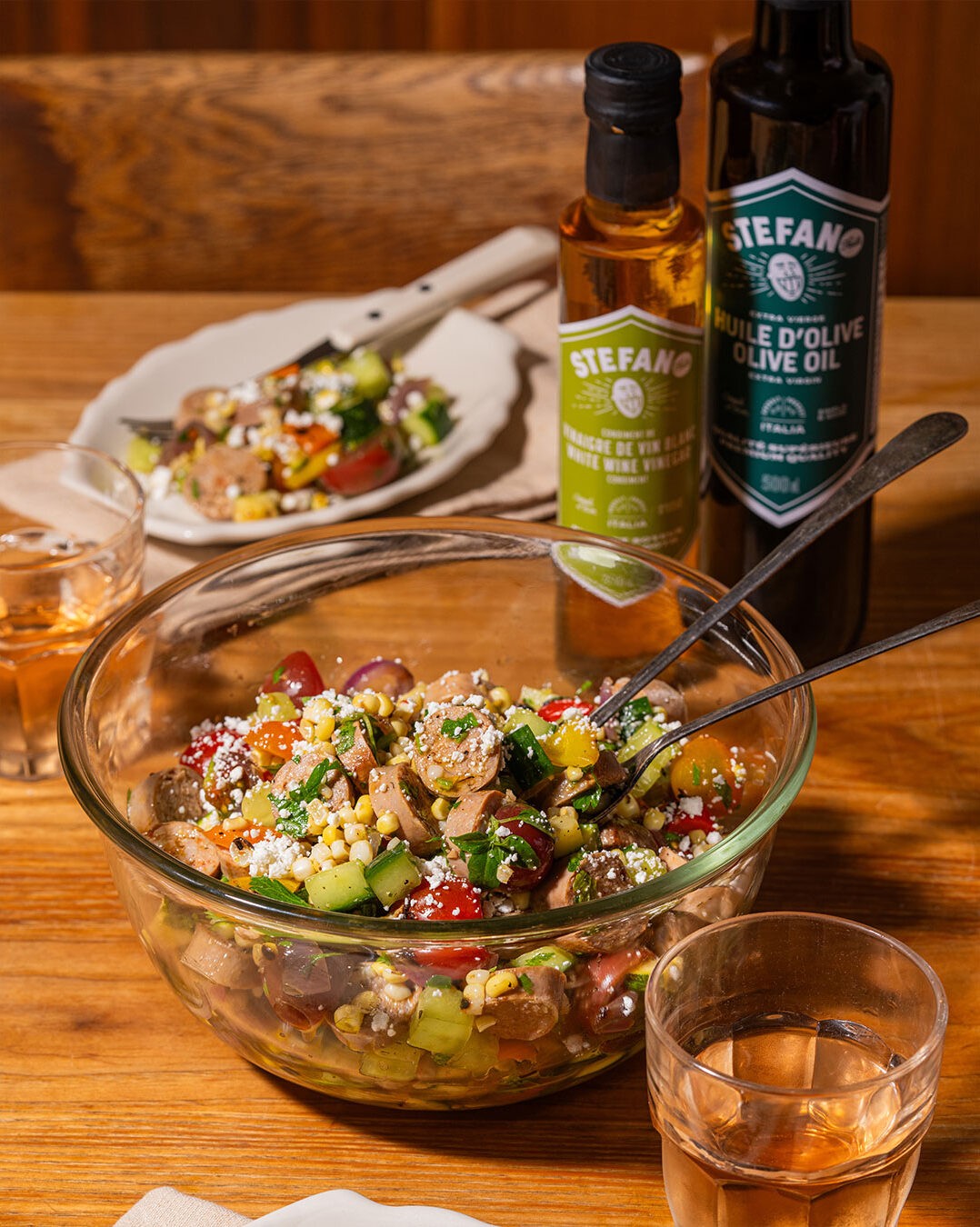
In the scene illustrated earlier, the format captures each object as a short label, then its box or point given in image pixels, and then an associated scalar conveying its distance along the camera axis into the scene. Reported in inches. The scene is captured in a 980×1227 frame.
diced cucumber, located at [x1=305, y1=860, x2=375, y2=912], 38.4
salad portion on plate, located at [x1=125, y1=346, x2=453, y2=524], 50.8
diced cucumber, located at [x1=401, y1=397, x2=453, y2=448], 53.0
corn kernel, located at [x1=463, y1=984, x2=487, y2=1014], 37.0
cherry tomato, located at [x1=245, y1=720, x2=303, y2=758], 41.3
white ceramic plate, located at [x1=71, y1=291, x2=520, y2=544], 49.9
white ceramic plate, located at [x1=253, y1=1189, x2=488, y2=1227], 36.5
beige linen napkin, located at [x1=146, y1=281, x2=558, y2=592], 50.3
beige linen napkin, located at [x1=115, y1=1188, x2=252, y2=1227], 37.6
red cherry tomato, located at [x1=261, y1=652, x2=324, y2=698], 43.1
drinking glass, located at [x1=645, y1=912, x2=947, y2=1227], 35.7
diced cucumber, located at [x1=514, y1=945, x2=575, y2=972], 37.3
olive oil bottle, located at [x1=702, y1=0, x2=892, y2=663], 43.0
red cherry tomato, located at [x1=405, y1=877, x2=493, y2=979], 38.2
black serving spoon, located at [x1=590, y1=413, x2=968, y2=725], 41.9
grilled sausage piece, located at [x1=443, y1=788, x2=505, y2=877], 38.8
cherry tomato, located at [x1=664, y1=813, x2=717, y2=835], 40.9
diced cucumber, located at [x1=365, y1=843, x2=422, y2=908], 38.4
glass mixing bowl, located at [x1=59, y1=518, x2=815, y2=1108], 37.3
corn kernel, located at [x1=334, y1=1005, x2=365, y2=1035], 37.5
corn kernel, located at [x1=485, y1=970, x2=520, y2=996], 37.0
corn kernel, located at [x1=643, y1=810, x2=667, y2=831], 40.7
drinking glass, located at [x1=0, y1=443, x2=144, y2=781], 45.1
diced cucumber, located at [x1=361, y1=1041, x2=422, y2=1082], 37.7
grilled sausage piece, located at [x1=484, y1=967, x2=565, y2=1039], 37.2
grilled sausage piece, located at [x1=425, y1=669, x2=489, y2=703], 41.8
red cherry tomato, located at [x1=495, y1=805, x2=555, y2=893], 38.5
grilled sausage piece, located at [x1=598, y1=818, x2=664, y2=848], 39.7
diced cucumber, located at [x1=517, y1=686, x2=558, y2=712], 43.3
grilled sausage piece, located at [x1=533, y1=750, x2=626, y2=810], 40.0
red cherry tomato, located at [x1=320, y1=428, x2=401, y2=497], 51.0
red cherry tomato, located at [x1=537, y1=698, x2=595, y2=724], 42.1
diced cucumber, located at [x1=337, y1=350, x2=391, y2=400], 53.5
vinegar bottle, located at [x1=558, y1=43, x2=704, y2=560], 42.7
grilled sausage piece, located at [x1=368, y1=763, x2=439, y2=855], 39.1
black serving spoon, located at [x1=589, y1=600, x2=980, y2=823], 39.7
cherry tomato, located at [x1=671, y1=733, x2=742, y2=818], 41.5
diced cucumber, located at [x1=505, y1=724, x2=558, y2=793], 39.9
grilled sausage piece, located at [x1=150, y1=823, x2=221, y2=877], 39.8
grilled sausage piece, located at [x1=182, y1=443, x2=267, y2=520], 50.7
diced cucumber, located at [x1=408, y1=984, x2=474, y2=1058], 37.1
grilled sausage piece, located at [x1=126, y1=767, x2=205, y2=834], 41.2
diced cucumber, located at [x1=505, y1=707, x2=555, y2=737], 41.1
